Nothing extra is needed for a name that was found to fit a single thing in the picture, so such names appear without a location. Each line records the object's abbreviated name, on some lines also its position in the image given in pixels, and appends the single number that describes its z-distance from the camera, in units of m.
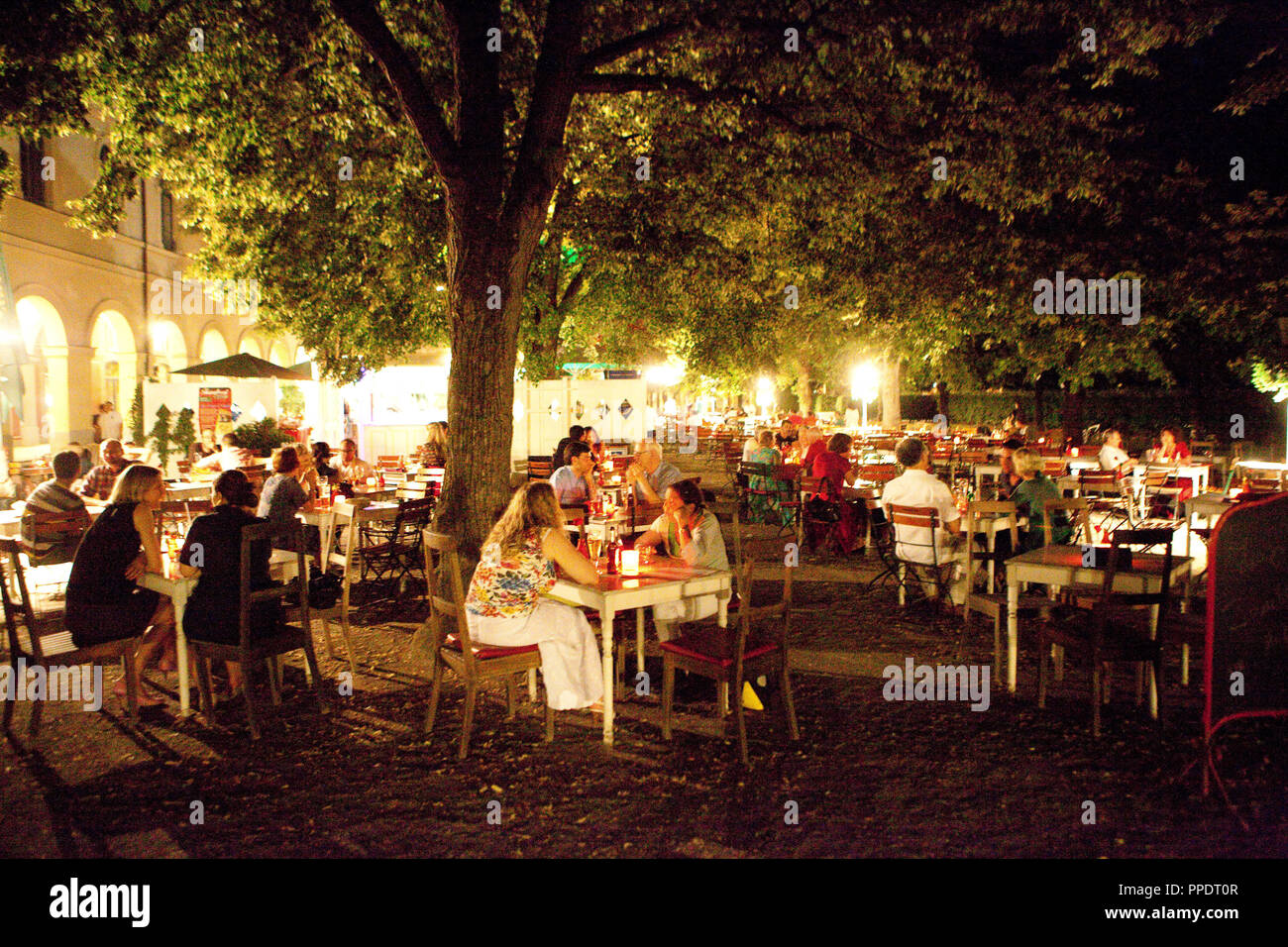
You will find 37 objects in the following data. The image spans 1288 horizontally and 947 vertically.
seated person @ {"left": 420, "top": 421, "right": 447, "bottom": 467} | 11.86
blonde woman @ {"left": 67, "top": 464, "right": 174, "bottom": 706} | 5.23
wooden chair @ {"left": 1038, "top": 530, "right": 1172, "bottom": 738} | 5.07
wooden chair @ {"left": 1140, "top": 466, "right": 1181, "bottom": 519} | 10.98
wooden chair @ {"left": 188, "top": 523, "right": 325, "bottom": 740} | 5.08
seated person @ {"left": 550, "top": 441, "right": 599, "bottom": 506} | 8.48
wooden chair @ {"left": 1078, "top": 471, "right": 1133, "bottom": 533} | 9.94
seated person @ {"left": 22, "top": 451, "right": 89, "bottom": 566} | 7.64
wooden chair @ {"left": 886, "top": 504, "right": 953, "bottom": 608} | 7.52
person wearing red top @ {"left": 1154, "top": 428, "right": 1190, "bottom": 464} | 12.12
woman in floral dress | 5.01
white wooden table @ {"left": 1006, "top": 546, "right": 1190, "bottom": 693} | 5.39
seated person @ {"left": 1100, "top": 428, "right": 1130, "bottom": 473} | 11.34
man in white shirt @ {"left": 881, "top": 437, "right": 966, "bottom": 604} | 7.71
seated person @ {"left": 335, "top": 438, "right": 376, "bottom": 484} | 11.14
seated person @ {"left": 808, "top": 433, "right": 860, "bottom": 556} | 11.06
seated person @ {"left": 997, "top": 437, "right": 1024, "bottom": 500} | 9.45
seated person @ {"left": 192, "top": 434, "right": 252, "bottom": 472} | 10.99
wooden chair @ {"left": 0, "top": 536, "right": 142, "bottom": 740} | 5.02
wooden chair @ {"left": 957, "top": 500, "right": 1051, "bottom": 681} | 6.11
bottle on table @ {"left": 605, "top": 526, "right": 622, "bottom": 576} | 5.57
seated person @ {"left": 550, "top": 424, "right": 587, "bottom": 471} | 10.00
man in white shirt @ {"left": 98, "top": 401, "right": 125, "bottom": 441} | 16.34
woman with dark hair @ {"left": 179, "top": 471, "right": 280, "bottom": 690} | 5.20
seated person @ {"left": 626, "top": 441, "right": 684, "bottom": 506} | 8.63
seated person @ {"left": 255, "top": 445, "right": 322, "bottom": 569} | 7.79
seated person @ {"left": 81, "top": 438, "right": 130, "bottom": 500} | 9.38
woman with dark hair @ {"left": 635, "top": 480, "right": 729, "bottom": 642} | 5.94
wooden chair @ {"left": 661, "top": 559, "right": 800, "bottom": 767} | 4.79
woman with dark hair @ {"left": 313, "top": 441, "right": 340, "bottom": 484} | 10.11
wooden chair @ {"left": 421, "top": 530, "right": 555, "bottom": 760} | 4.77
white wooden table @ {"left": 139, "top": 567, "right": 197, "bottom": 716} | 5.33
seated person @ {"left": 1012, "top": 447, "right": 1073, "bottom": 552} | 7.34
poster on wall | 15.49
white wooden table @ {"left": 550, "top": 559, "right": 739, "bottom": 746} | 4.93
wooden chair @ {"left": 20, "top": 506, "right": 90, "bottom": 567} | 7.62
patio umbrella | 14.55
